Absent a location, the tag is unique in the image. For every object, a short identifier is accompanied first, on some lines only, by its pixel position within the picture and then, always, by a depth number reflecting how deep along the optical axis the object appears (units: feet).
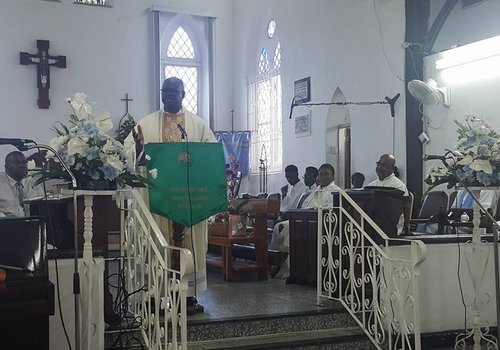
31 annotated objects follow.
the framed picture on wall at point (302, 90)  34.66
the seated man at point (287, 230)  23.86
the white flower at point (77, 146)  12.63
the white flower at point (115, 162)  12.86
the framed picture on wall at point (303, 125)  34.68
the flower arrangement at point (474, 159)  15.92
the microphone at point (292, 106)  33.57
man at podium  17.49
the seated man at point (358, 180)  28.72
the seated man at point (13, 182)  21.62
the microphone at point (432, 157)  13.84
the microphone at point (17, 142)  10.18
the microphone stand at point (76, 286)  11.14
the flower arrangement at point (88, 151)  12.75
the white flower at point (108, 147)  12.95
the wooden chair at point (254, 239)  22.39
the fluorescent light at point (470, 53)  23.29
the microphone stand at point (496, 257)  13.41
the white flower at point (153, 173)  13.73
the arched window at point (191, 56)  43.65
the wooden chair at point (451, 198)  24.14
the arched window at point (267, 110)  39.19
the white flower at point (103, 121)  13.26
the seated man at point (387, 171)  23.94
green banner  16.22
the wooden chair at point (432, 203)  24.40
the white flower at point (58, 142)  12.82
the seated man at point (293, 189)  30.58
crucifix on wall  39.17
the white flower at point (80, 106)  13.08
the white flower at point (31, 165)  12.49
